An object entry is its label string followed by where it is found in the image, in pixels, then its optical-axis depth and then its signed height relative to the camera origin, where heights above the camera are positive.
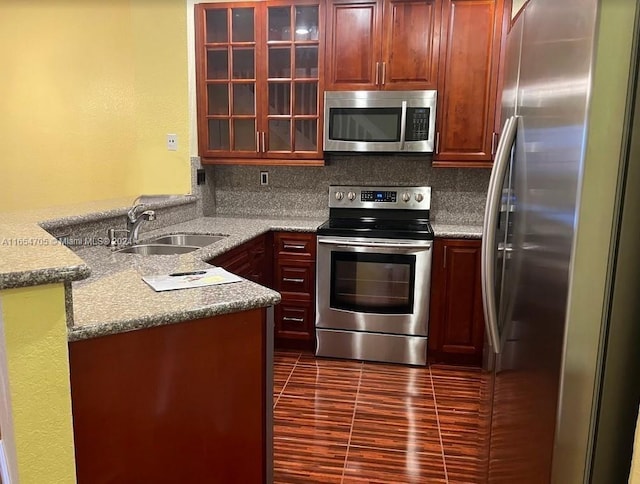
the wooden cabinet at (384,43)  3.29 +0.81
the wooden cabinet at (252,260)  2.71 -0.57
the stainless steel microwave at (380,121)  3.33 +0.30
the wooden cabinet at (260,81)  3.45 +0.57
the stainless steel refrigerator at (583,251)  0.81 -0.14
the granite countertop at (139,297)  1.34 -0.42
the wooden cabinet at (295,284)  3.46 -0.83
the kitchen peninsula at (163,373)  1.30 -0.60
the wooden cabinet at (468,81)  3.22 +0.56
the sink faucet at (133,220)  2.54 -0.30
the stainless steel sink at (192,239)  3.04 -0.47
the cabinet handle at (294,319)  3.54 -1.08
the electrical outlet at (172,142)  3.59 +0.14
